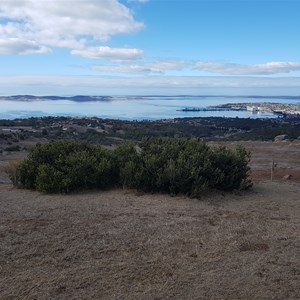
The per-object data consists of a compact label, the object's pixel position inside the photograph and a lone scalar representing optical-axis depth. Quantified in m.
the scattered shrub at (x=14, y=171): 7.73
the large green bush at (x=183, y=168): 6.97
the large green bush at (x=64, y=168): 7.16
